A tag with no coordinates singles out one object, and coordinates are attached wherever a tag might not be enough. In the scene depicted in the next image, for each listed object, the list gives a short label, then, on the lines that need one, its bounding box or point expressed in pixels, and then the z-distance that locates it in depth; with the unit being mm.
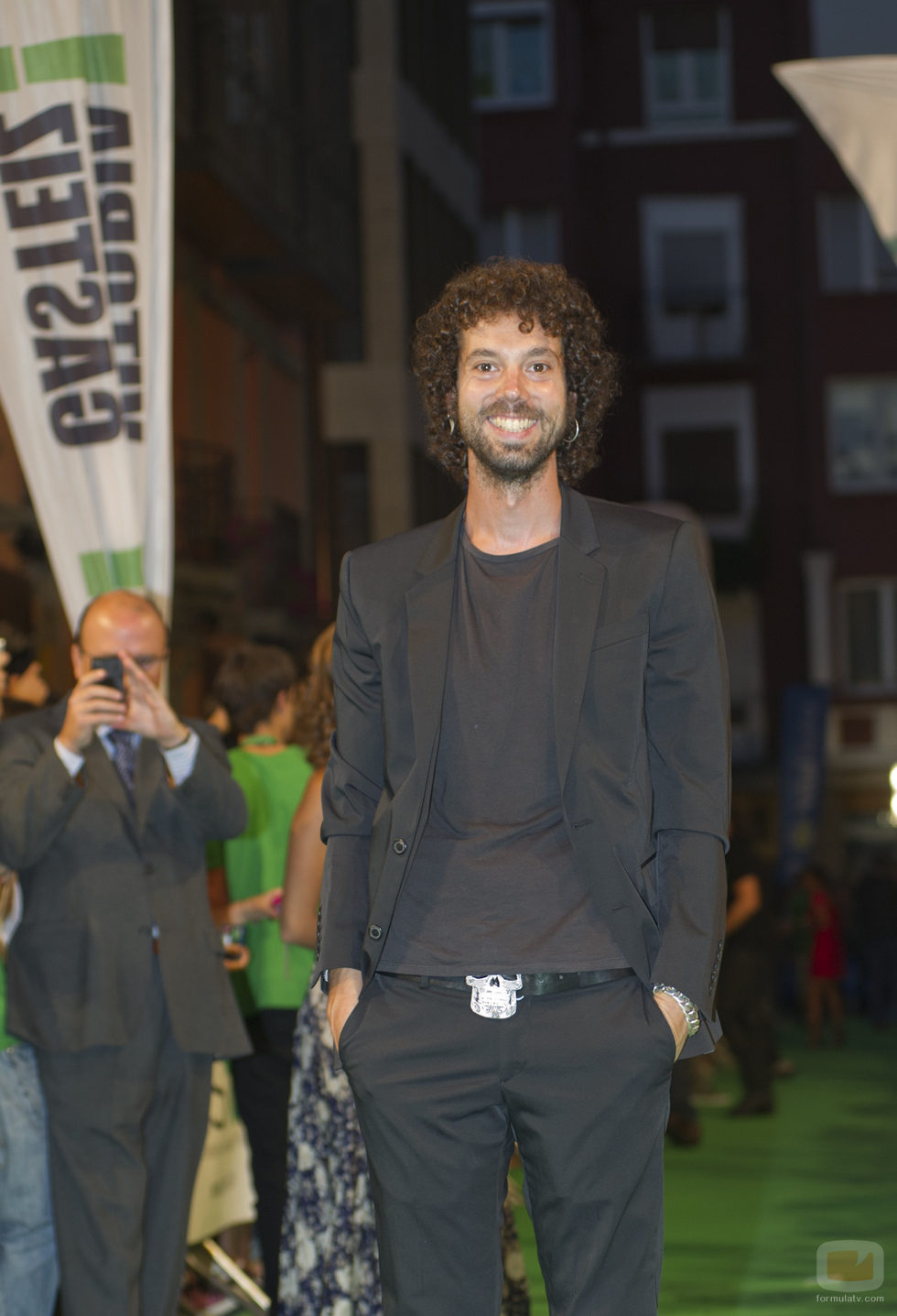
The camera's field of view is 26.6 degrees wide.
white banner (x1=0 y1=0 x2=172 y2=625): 5430
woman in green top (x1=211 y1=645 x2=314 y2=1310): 5652
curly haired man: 2908
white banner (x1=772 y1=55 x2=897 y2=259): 7352
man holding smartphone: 4570
